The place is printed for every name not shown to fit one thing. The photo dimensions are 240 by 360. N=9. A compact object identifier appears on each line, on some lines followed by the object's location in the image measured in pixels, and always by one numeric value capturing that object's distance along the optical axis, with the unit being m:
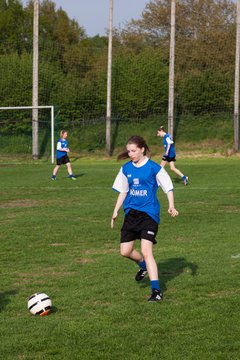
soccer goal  30.66
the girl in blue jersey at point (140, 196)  7.08
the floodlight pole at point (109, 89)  35.56
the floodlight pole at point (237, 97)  36.03
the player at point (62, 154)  22.48
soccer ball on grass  6.35
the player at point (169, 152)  20.59
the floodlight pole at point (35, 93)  33.88
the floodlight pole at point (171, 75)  35.56
